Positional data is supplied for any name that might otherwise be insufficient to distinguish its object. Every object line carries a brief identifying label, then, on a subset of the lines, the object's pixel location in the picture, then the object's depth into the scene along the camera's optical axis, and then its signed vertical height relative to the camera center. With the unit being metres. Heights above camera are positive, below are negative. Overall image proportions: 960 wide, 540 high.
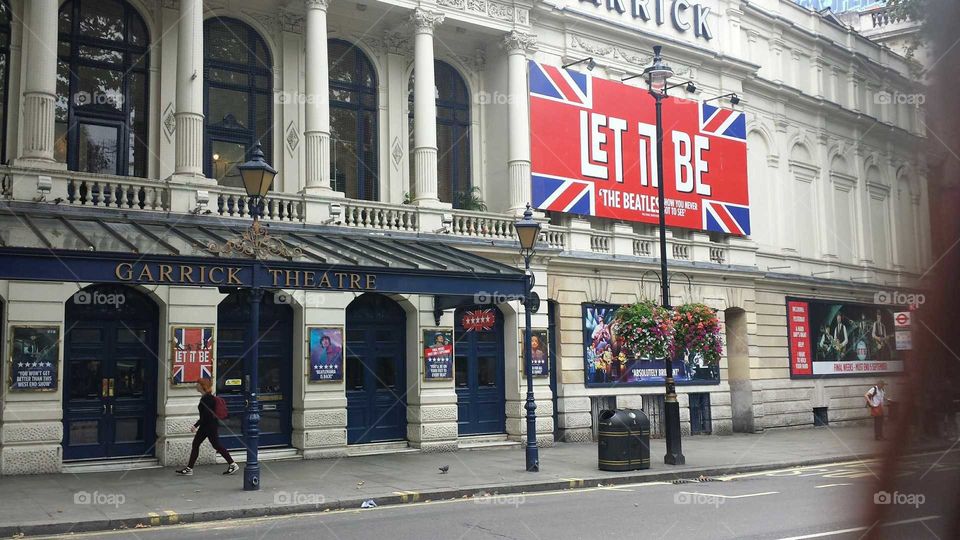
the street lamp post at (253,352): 16.03 +0.05
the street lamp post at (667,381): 20.58 -0.85
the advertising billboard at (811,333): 34.50 +0.36
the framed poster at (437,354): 23.95 -0.10
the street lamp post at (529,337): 19.31 +0.26
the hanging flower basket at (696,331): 21.09 +0.34
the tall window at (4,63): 20.77 +7.16
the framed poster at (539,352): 25.74 -0.12
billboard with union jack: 28.30 +6.82
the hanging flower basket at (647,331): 20.53 +0.36
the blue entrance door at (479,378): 25.25 -0.85
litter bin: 19.39 -2.13
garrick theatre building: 19.09 +3.78
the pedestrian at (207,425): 17.72 -1.44
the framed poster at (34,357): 18.14 +0.04
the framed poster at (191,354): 20.09 +0.05
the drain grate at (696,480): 19.14 -3.03
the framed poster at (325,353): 22.08 +0.01
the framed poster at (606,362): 28.09 -0.52
